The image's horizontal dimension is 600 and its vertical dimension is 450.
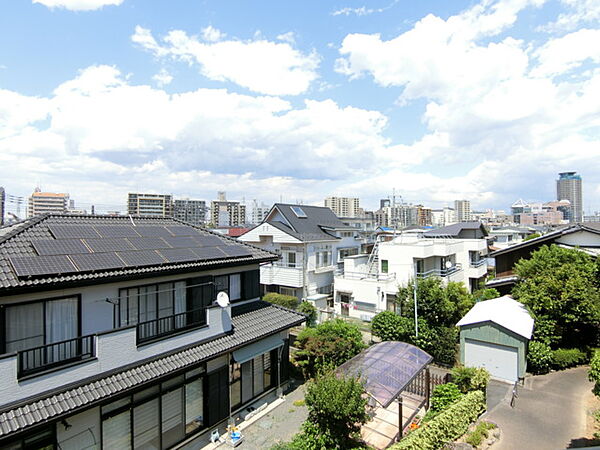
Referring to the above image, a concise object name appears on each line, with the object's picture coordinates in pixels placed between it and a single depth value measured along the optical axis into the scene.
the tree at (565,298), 14.92
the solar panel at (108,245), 9.26
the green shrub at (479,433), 9.43
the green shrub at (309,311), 21.67
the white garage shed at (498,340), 14.45
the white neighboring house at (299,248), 27.20
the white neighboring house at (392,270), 23.59
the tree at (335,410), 8.55
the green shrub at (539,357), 14.79
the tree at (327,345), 13.98
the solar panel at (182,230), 12.58
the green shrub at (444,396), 11.40
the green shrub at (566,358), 14.94
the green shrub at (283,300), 23.64
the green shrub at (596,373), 8.65
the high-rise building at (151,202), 109.75
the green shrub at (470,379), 12.30
